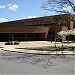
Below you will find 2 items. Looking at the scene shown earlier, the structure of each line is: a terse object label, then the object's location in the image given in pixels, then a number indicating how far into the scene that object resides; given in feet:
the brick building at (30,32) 85.49
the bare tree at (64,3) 38.22
